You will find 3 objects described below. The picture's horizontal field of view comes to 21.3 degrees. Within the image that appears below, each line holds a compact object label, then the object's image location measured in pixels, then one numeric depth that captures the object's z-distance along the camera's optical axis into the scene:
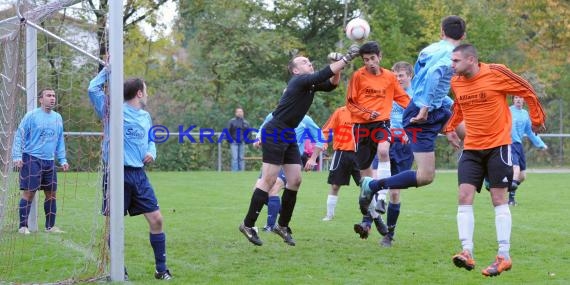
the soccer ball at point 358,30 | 14.91
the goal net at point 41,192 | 13.47
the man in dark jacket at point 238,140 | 48.43
